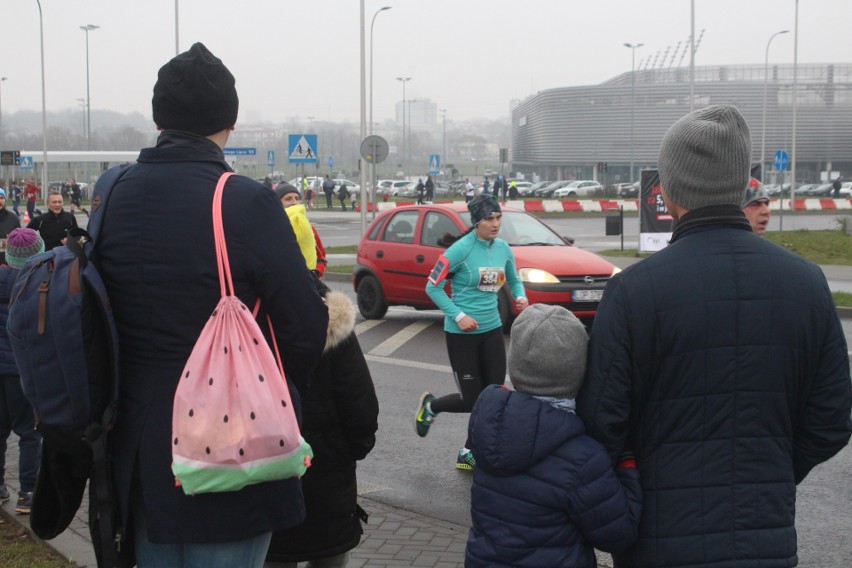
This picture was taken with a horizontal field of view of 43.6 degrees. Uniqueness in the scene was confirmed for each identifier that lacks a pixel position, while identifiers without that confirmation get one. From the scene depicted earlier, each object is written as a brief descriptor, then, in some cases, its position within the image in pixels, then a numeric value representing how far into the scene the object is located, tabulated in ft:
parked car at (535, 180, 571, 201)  250.98
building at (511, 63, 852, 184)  380.17
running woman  23.04
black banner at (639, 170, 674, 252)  67.00
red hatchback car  42.29
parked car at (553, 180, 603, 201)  236.84
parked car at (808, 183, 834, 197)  243.91
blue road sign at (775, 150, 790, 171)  130.93
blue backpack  8.41
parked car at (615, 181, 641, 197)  230.89
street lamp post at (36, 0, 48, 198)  167.43
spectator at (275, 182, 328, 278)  36.06
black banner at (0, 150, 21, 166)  141.09
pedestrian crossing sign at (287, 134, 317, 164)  84.94
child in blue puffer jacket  8.59
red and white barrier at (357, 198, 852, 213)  158.80
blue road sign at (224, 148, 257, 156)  121.98
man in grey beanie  8.22
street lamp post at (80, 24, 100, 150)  230.07
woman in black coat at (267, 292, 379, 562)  11.95
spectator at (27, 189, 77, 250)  40.34
